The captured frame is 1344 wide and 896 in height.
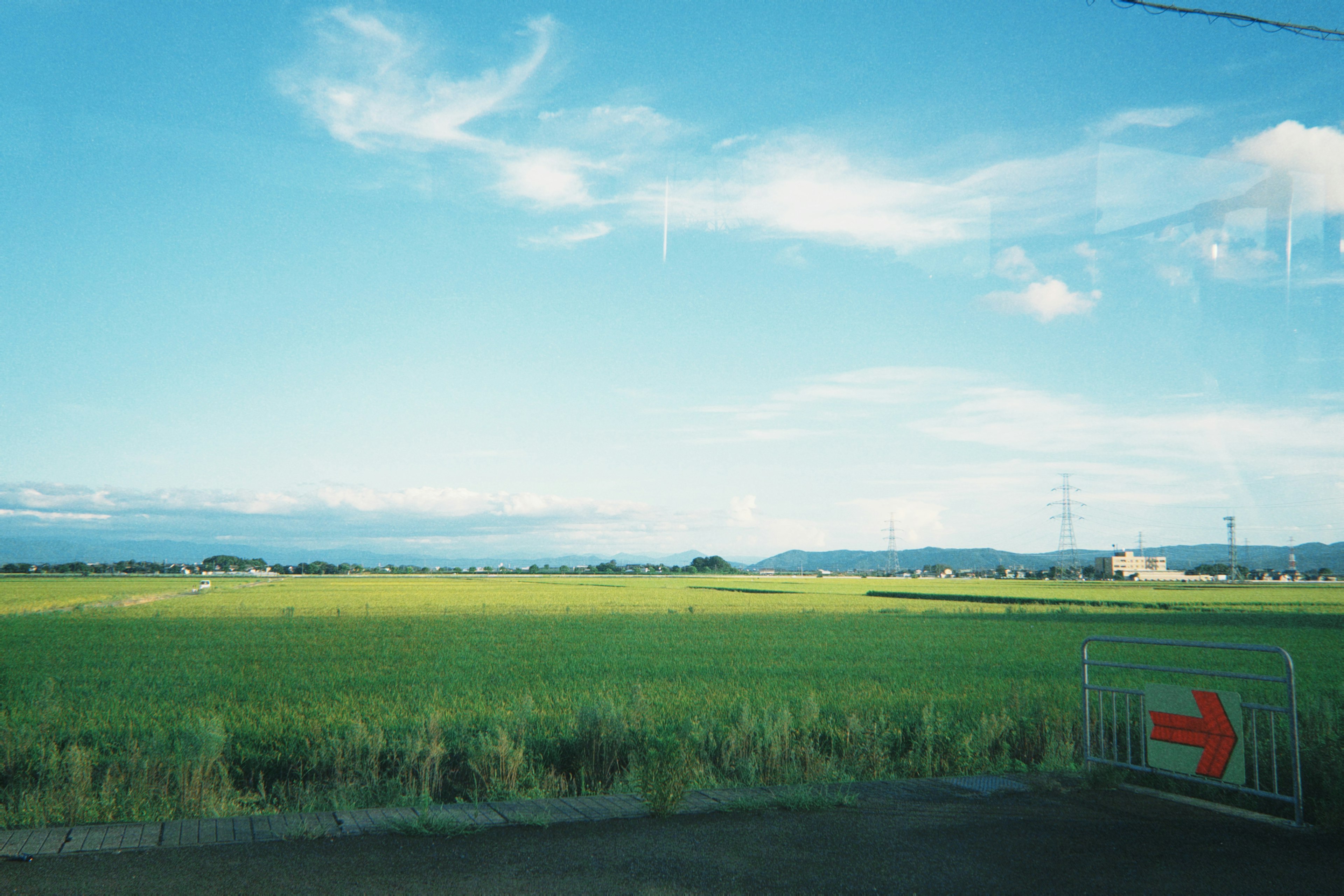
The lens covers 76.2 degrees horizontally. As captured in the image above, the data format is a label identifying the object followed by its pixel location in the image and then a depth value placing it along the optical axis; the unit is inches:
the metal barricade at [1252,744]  245.6
